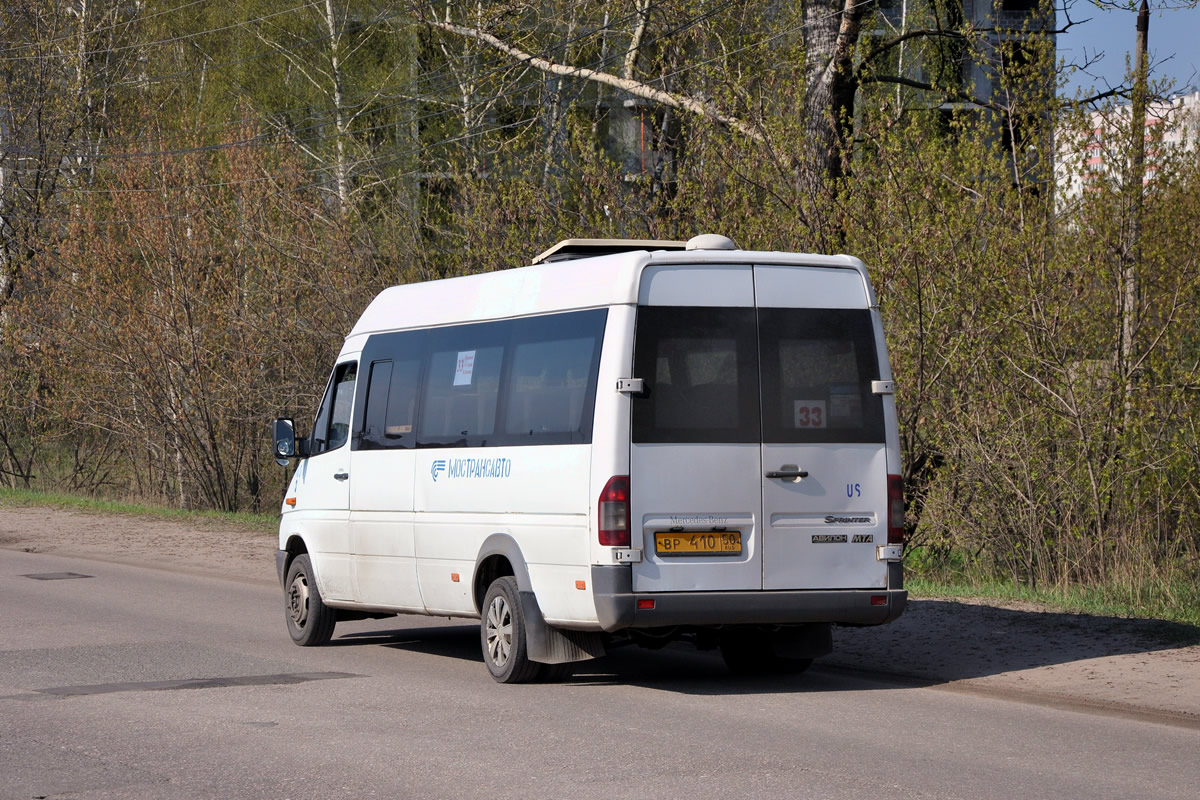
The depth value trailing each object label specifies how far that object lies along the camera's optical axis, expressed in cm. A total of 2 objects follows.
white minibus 1964
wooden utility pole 3139
